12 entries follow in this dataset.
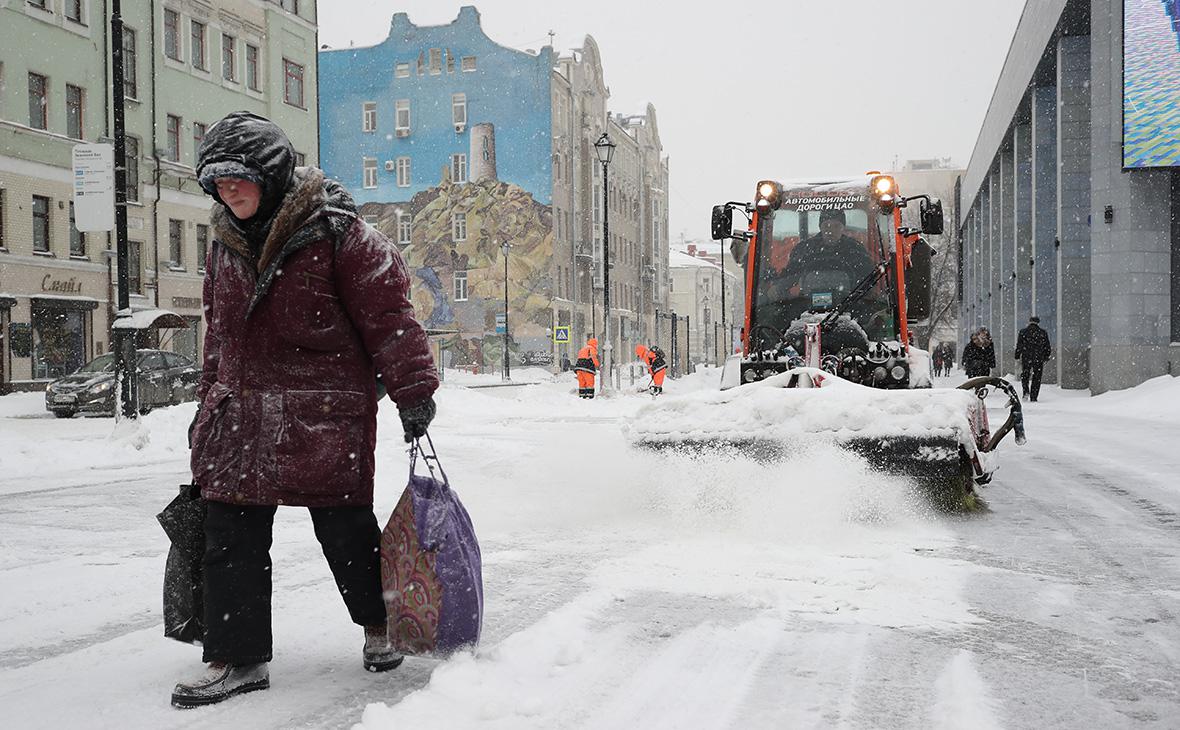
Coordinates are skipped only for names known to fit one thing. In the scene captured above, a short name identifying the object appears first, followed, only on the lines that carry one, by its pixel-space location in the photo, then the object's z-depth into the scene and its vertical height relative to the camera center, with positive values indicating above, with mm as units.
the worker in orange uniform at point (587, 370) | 26047 -366
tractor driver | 9336 +763
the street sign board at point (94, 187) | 13430 +2034
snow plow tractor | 6520 -28
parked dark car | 21906 -562
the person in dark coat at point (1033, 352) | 22609 -29
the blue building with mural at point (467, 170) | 60094 +10067
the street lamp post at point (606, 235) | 28234 +2989
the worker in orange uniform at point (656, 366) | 27797 -309
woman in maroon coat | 3455 -44
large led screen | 21219 +5068
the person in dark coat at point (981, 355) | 23422 -83
